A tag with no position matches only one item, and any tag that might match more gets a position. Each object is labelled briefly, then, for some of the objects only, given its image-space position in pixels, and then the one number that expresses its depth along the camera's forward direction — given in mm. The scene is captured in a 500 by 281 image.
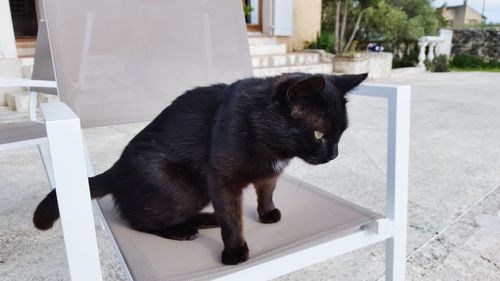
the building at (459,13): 21359
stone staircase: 5672
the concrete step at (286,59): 5668
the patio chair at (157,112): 667
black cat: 778
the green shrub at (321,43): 7293
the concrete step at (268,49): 6083
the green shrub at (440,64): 9266
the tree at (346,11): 7203
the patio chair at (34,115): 1362
